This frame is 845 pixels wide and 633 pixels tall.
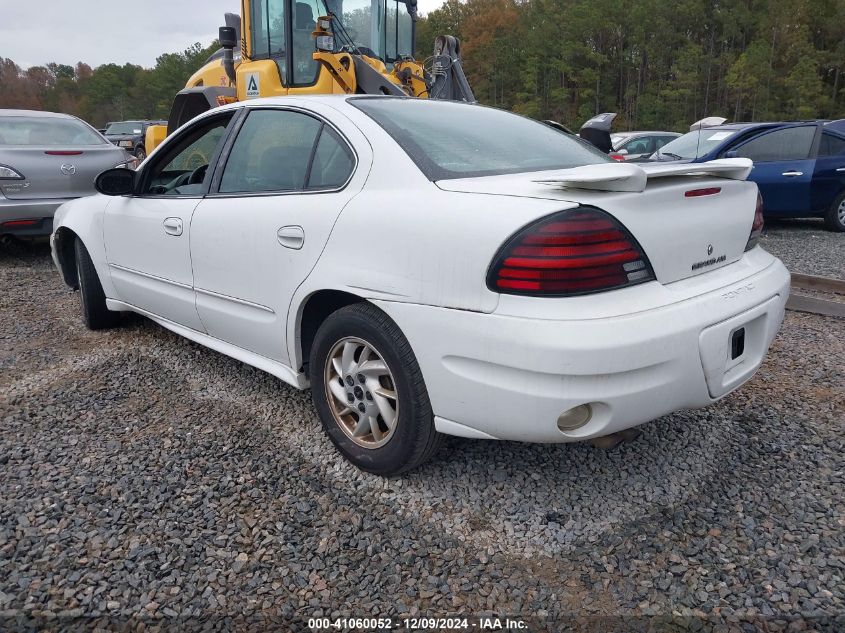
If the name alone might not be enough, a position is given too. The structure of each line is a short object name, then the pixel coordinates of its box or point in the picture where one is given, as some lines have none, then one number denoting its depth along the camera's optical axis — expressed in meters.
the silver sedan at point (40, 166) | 6.48
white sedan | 2.02
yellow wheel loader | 8.08
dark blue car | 8.24
